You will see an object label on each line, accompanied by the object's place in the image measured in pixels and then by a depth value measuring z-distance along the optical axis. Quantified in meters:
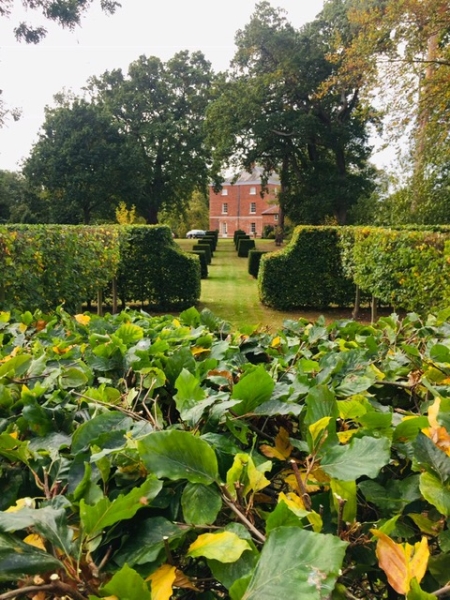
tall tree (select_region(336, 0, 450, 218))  13.42
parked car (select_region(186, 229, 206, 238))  67.00
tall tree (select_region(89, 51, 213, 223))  37.75
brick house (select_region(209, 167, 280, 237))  71.88
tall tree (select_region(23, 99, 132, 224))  34.03
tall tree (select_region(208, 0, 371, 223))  27.59
